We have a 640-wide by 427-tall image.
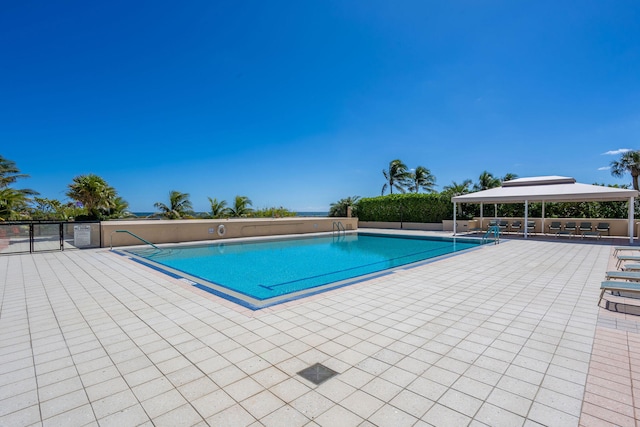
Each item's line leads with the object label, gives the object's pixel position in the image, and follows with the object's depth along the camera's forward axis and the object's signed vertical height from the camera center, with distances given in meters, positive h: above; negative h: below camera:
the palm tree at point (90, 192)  14.59 +1.01
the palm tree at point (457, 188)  20.70 +1.73
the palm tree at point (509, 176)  23.71 +2.94
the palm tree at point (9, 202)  13.03 +0.45
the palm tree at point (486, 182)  23.09 +2.44
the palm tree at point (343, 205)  23.55 +0.58
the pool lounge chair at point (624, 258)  6.25 -1.05
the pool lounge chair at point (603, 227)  13.60 -0.70
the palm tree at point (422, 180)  28.03 +3.10
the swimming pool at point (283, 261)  5.99 -1.58
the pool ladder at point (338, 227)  19.85 -1.02
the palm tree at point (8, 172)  16.86 +2.45
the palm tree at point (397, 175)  26.72 +3.39
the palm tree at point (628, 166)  26.42 +4.32
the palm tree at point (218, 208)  21.17 +0.30
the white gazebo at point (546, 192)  11.87 +0.88
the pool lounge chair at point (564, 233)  14.41 -1.08
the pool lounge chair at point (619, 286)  4.17 -1.08
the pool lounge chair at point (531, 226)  14.96 -0.72
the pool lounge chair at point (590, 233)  13.42 -0.99
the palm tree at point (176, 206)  20.39 +0.42
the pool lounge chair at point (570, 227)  14.16 -0.72
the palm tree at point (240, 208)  21.62 +0.30
